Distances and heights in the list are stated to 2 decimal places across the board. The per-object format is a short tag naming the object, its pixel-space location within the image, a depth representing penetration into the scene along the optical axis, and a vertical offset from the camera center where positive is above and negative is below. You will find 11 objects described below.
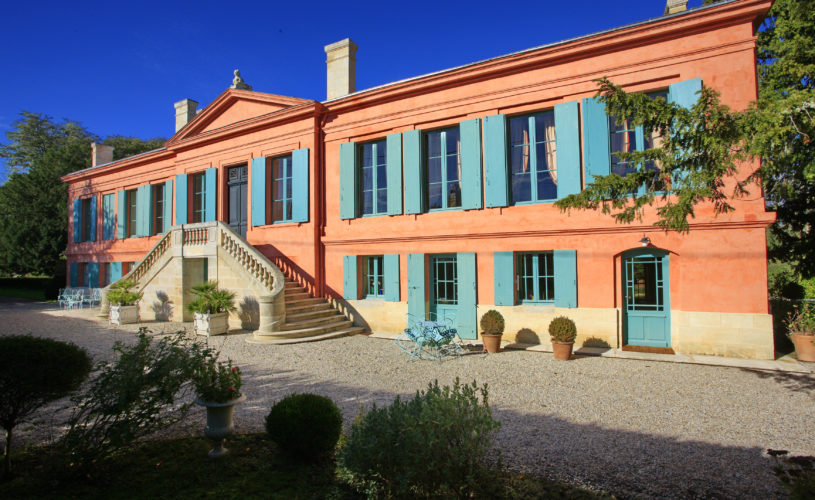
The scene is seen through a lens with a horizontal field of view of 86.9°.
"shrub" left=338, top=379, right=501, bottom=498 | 3.22 -1.42
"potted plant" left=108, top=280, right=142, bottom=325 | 13.60 -1.16
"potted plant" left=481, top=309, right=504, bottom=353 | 9.52 -1.46
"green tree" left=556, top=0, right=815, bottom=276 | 5.17 +1.52
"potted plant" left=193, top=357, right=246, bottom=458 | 4.38 -1.35
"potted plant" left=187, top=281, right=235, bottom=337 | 11.68 -1.17
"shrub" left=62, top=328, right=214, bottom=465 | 3.76 -1.18
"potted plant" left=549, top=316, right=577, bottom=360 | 8.73 -1.49
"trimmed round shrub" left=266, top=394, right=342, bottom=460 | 4.09 -1.55
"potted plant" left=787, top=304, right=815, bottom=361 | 8.35 -1.43
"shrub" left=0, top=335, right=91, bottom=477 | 3.74 -0.94
